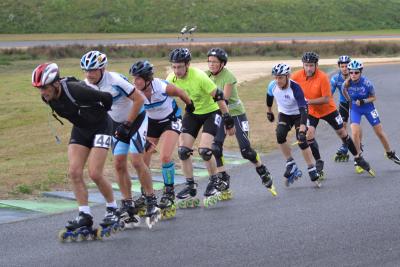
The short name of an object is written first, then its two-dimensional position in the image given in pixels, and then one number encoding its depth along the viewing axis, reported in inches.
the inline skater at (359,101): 574.2
